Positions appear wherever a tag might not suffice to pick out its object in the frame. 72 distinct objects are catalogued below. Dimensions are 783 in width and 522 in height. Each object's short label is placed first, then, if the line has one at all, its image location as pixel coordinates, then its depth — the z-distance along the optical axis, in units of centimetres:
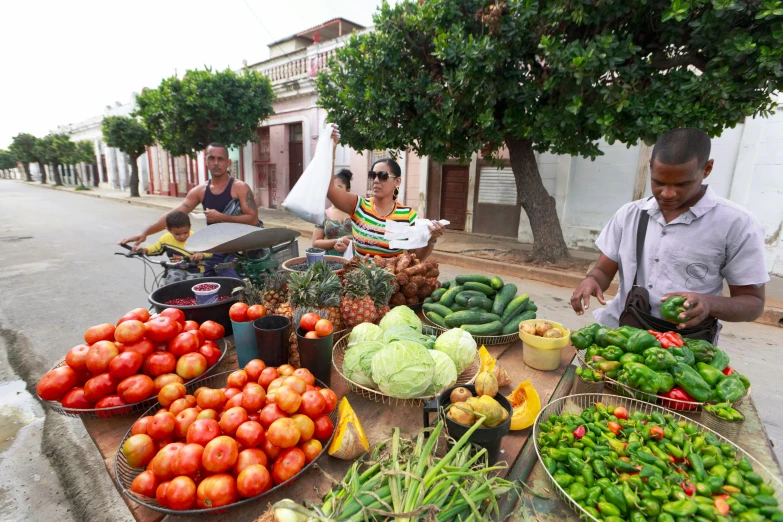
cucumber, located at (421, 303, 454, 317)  237
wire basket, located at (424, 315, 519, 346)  226
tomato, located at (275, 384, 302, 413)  133
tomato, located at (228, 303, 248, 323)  186
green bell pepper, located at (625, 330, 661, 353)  170
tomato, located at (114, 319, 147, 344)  163
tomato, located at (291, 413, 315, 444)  131
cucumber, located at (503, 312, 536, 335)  228
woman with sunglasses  345
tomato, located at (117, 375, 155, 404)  149
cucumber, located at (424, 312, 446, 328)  233
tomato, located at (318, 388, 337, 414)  143
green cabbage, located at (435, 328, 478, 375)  181
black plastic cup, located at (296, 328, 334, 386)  167
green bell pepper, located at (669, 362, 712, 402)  153
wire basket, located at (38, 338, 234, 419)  147
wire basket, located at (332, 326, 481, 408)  167
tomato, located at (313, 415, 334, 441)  138
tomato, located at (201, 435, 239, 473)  115
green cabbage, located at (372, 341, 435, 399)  156
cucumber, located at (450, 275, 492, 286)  254
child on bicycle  360
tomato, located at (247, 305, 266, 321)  185
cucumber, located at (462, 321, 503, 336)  221
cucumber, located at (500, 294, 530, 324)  235
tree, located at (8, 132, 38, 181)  4403
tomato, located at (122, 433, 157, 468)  122
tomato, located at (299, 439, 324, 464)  129
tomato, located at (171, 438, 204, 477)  116
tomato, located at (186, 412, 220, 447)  122
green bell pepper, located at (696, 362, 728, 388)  159
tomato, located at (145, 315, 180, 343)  168
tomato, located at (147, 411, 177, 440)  129
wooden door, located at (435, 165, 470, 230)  1210
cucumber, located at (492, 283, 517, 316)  237
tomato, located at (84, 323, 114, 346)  167
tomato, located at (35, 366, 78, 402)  148
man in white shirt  191
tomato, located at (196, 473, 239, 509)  111
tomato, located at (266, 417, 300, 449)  123
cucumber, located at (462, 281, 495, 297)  245
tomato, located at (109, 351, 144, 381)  153
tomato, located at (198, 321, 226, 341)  191
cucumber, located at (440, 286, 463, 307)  244
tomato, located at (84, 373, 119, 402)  150
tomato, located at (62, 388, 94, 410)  149
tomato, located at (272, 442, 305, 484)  121
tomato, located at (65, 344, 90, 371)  155
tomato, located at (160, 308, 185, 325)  183
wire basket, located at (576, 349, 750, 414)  156
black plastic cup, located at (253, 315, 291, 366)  167
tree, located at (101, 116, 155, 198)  2234
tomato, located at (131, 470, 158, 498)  115
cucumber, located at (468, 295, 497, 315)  233
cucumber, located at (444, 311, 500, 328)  226
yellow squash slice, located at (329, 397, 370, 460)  133
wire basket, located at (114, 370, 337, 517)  109
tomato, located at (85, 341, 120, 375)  154
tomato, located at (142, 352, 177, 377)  161
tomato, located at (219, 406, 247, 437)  128
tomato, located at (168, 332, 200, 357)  170
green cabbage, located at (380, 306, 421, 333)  212
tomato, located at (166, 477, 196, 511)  110
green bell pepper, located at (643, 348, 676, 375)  161
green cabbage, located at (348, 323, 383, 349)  194
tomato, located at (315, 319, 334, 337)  170
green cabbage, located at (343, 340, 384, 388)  170
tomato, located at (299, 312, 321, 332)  176
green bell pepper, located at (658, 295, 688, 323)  187
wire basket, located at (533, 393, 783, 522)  122
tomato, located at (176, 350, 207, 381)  164
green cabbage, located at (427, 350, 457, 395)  166
